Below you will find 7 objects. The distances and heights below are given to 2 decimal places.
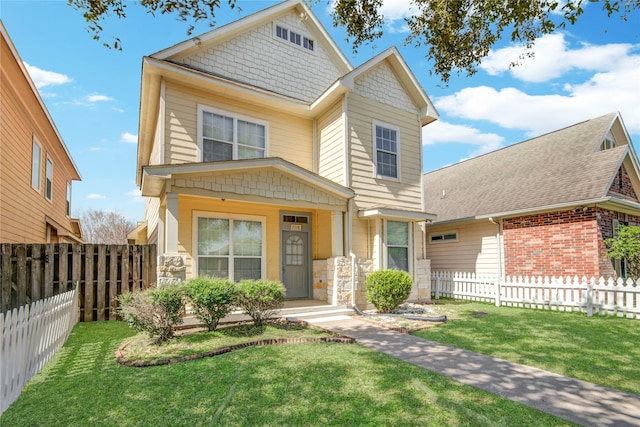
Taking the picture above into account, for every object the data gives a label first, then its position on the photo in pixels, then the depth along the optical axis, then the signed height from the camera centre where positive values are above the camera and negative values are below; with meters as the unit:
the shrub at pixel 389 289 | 9.09 -1.28
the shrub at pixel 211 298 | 6.43 -1.03
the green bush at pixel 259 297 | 6.93 -1.11
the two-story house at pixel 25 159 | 8.97 +2.76
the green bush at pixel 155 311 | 5.78 -1.15
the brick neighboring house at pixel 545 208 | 10.91 +1.06
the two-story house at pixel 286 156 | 8.71 +2.47
